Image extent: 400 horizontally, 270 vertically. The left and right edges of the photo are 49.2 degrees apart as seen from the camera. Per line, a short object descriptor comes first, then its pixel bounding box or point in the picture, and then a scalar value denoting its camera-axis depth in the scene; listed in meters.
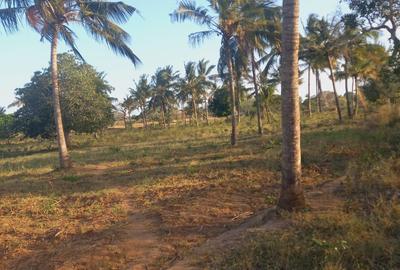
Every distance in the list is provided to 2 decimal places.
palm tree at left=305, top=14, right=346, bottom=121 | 28.48
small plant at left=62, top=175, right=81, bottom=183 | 13.71
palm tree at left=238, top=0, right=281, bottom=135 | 19.39
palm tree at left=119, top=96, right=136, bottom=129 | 58.06
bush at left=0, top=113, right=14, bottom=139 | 31.91
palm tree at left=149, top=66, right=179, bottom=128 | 50.53
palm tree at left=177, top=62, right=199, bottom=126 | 46.72
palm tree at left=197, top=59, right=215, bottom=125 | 47.38
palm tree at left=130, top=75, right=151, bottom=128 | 52.41
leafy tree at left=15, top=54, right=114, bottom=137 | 28.56
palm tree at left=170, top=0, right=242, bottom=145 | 19.22
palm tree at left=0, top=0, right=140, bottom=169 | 15.44
